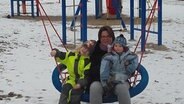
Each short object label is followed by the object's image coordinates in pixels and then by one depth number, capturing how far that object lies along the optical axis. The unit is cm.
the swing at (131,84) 476
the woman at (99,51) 482
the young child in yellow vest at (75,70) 473
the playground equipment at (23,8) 1683
